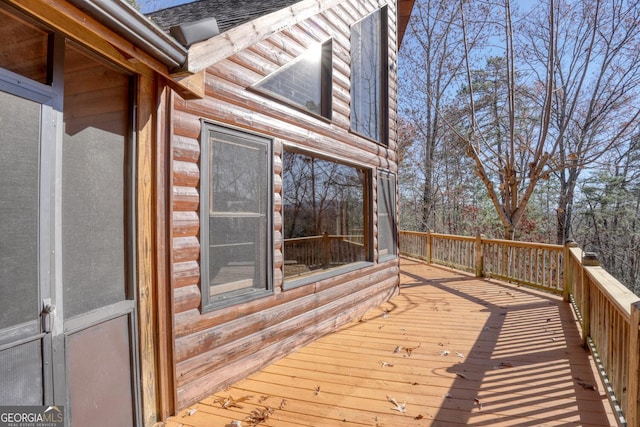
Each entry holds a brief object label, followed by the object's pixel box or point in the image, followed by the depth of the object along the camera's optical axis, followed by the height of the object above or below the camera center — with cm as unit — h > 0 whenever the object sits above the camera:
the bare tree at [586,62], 845 +460
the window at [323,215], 558 +5
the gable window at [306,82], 359 +160
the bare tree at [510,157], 758 +141
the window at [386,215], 564 +2
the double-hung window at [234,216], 276 +1
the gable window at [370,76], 522 +234
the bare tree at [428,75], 1338 +613
